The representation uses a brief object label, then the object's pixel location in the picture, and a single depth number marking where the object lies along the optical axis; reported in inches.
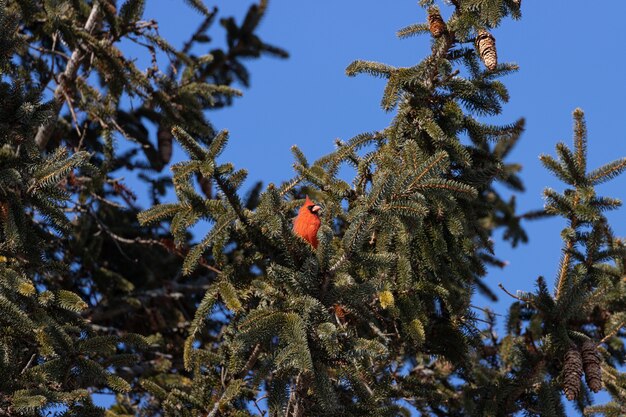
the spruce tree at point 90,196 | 509.0
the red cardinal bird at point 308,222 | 589.3
